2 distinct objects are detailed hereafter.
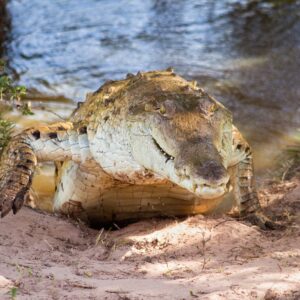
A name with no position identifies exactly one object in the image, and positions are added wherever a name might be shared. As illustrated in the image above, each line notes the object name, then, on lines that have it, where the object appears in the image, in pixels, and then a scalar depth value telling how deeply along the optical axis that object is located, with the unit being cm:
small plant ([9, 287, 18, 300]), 521
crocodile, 736
